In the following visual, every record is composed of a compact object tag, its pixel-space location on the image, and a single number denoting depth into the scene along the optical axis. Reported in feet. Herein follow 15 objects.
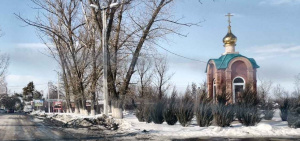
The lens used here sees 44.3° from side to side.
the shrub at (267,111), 78.11
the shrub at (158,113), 65.21
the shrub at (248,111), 61.52
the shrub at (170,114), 63.36
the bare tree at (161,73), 174.40
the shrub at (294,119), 57.62
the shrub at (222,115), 59.26
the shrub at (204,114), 59.67
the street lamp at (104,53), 73.20
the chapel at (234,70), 113.50
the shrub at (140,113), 72.48
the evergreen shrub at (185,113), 60.64
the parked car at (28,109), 301.71
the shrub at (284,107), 76.07
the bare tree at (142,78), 171.32
